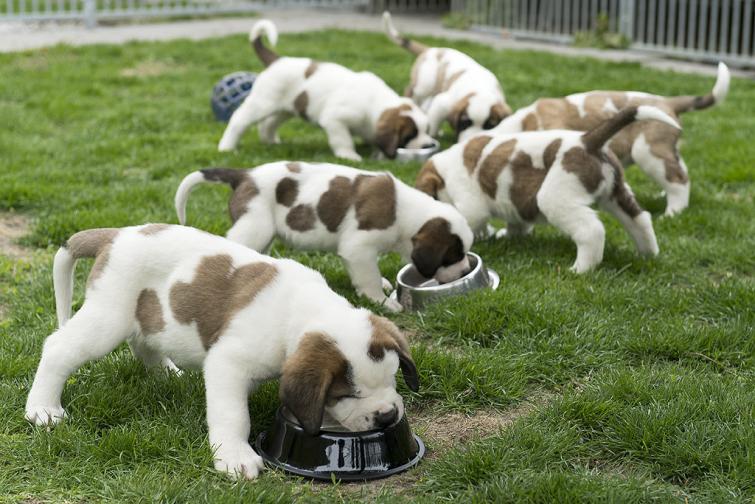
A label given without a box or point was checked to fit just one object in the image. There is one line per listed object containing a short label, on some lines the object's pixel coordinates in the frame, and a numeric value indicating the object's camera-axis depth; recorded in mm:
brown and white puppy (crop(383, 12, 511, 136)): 8797
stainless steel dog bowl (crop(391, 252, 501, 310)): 5559
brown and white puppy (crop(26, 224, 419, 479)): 3636
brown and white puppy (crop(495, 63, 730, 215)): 7402
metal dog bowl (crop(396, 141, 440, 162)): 8578
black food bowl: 3752
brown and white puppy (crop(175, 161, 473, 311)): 5652
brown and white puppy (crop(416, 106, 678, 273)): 6125
